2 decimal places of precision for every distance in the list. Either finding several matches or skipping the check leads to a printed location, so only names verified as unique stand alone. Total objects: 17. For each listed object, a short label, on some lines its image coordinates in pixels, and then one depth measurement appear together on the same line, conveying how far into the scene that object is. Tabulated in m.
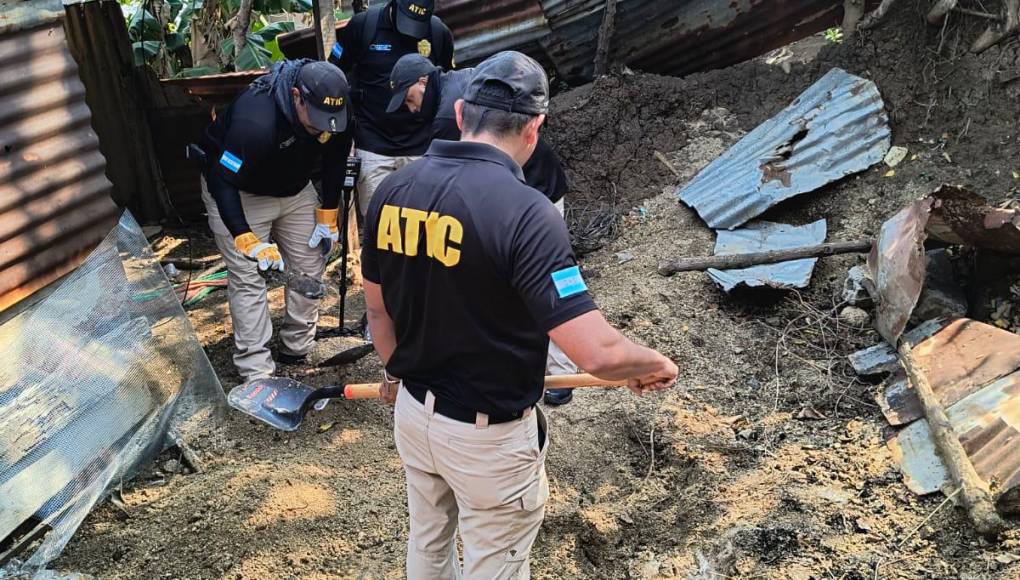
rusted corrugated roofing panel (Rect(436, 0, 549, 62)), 6.77
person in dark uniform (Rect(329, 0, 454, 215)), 4.86
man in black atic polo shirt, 1.93
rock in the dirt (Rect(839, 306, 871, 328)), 4.27
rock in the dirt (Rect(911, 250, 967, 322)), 3.87
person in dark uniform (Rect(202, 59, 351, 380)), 3.87
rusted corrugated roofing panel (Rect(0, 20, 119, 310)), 3.30
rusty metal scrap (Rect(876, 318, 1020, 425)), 3.33
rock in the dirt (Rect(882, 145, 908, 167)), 5.22
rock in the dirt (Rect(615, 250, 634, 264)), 5.45
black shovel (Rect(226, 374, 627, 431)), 3.98
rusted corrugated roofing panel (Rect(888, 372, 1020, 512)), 2.90
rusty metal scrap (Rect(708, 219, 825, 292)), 4.61
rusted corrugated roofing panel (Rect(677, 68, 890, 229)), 5.28
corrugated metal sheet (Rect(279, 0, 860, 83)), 6.62
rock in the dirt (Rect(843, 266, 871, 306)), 4.34
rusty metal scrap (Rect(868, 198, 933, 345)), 3.81
